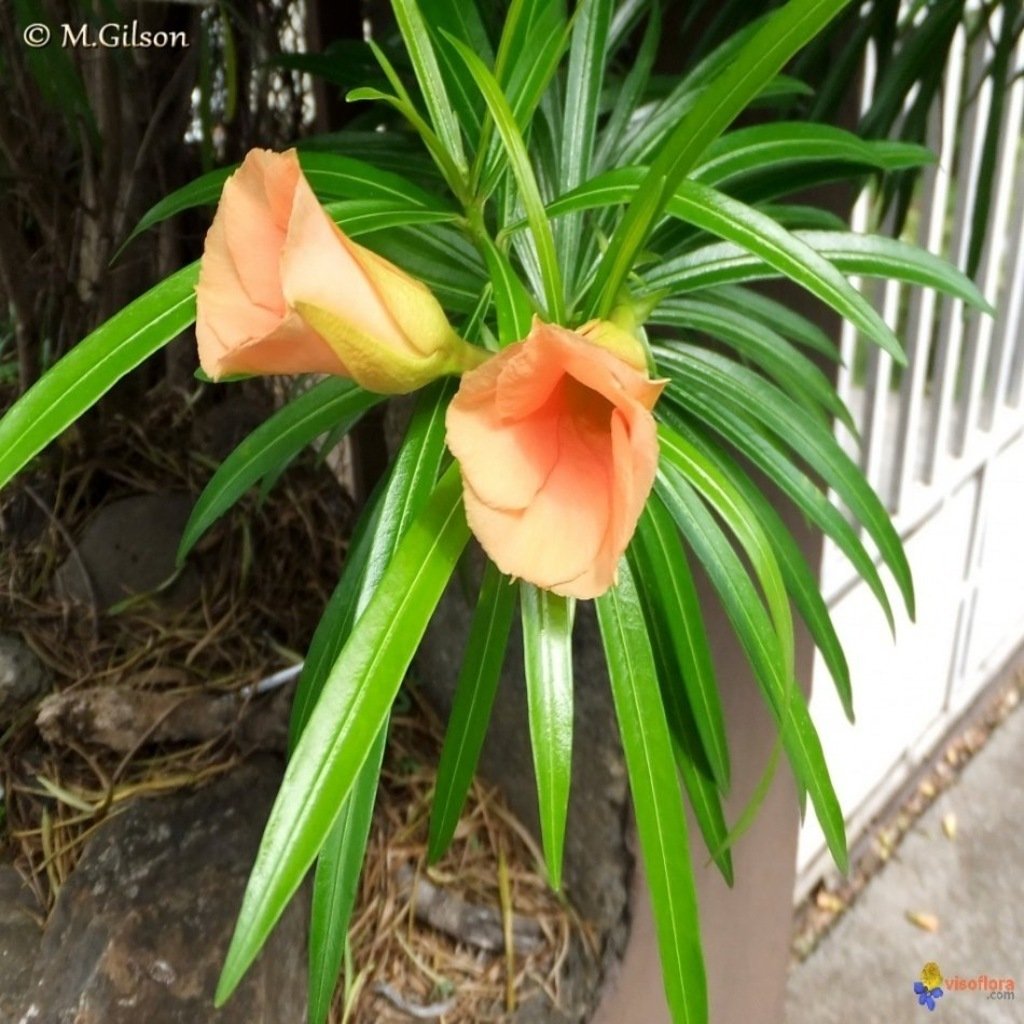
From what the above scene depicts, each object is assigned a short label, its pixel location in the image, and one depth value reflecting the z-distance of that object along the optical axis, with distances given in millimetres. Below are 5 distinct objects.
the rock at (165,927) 733
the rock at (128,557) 972
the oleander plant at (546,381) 387
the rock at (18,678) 883
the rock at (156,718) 852
